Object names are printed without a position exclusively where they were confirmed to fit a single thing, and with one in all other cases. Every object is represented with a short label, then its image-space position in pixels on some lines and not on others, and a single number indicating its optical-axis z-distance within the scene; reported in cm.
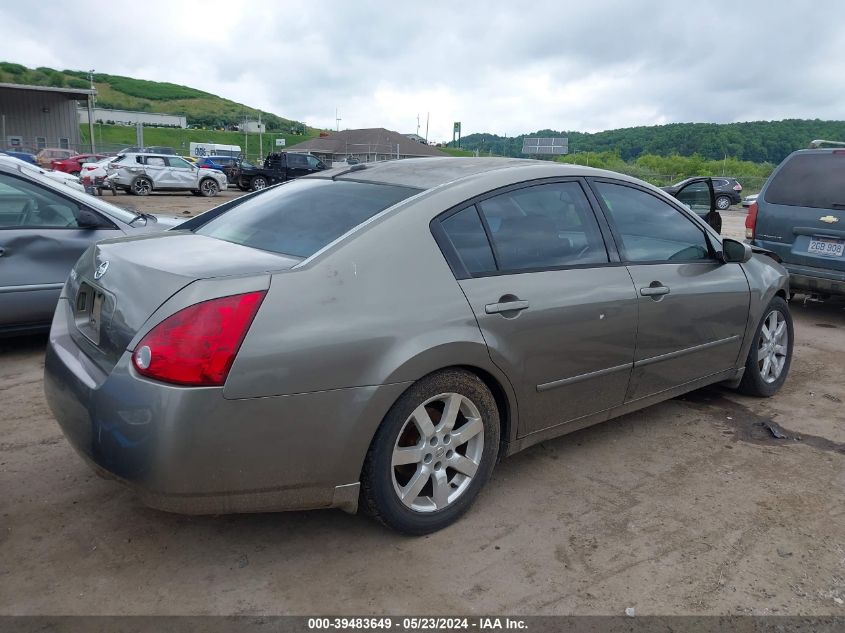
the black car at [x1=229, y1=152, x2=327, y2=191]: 2994
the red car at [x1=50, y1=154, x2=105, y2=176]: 3181
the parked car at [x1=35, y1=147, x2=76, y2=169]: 3331
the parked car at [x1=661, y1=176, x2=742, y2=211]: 3294
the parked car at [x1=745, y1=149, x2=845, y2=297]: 686
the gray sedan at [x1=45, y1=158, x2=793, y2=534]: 234
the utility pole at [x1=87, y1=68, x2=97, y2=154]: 4376
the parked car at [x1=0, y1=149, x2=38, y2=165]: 2976
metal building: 4375
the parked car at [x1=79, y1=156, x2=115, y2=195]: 2350
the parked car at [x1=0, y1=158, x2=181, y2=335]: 503
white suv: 2398
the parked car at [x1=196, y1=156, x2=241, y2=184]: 3248
